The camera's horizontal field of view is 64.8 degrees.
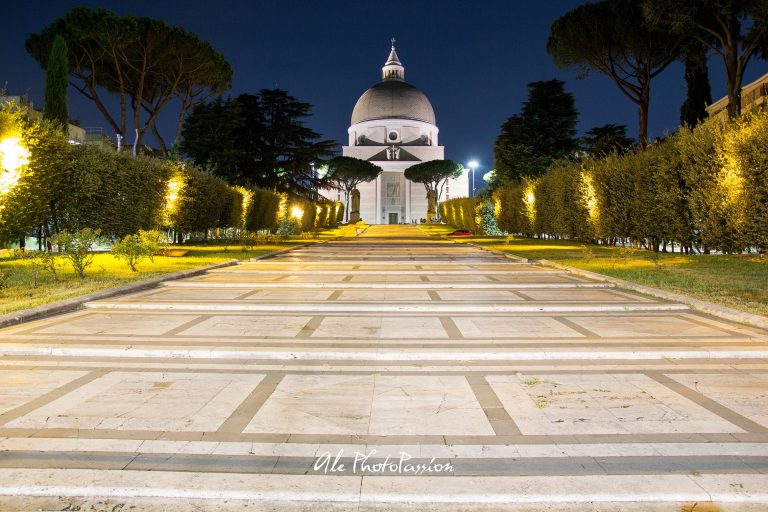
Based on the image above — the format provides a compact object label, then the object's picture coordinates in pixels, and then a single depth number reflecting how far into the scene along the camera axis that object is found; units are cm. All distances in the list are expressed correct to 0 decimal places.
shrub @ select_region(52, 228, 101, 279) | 1162
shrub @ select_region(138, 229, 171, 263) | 1428
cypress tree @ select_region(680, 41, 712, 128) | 3531
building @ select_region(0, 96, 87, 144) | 3138
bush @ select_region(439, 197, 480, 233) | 4587
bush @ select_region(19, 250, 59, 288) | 1087
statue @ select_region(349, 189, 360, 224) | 9481
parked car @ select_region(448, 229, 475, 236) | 4134
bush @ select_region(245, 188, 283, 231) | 3538
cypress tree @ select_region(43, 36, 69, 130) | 2359
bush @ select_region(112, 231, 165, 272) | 1371
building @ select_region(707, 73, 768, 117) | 4219
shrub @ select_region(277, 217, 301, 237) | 3788
